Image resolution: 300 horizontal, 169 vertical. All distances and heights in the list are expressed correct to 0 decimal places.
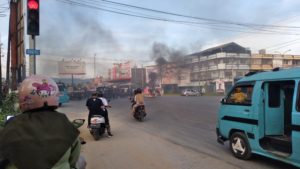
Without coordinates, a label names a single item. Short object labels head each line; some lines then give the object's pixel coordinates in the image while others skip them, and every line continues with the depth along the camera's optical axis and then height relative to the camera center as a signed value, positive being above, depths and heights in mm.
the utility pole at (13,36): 7877 +1597
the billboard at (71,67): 50006 +3451
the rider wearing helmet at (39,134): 1375 -313
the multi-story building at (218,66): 51477 +3906
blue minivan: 4519 -698
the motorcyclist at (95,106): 7451 -766
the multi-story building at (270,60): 54372 +5305
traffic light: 5159 +1498
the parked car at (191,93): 43737 -1987
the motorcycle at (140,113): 10939 -1436
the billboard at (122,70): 55843 +3107
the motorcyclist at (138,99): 10801 -762
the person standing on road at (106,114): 7631 -1033
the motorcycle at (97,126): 7216 -1349
